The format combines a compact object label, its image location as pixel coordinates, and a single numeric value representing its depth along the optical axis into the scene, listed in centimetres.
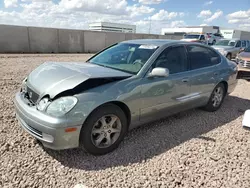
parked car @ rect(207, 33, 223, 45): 2199
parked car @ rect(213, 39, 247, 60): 1381
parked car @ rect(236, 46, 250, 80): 839
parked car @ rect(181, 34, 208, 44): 2033
